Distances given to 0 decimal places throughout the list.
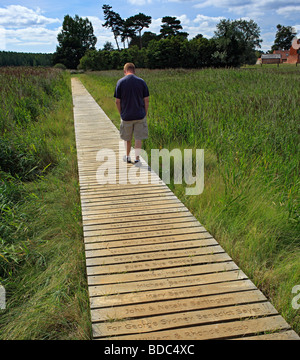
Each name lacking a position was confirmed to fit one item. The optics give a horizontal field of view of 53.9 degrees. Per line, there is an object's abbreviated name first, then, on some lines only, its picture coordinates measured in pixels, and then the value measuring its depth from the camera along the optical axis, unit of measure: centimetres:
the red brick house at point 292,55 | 7491
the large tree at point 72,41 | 6612
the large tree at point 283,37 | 9450
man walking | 497
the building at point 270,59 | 8175
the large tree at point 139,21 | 6938
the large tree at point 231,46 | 4403
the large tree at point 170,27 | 6906
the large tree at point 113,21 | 6781
